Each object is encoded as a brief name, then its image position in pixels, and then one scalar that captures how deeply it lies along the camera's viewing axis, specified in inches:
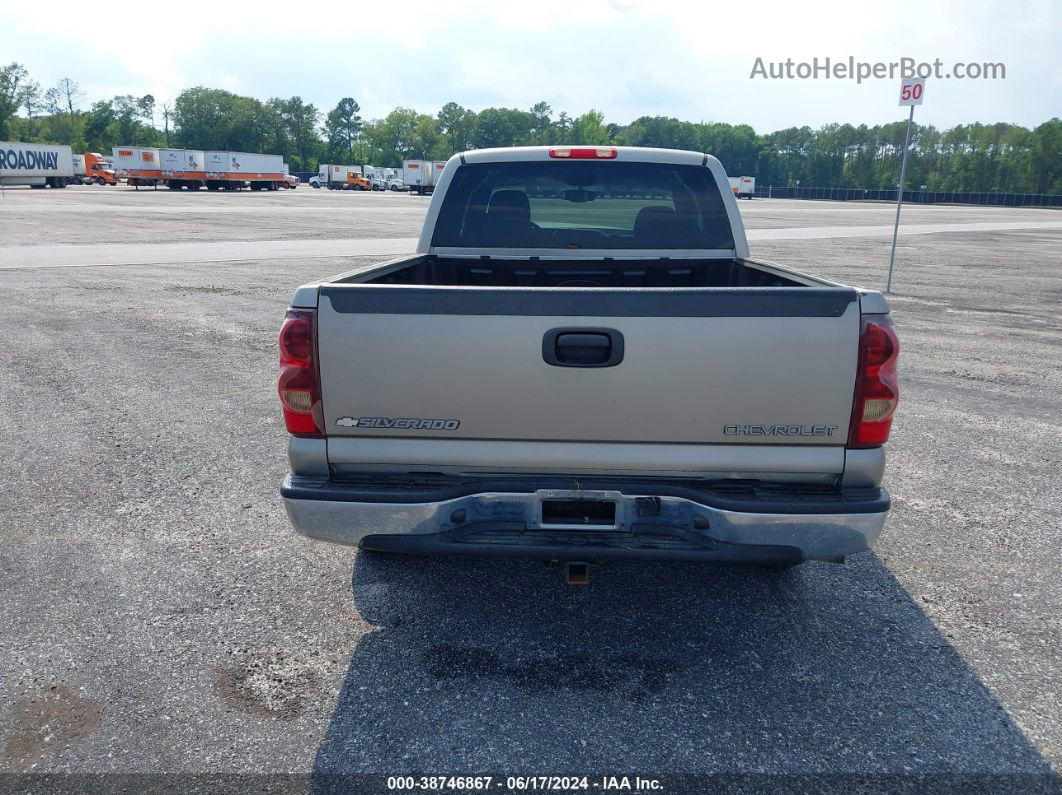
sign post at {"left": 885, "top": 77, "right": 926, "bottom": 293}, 524.1
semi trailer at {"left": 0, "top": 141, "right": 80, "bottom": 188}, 2429.3
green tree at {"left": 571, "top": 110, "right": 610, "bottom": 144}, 6845.5
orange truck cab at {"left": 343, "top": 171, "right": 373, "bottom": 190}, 3472.0
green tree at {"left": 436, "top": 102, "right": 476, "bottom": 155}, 7052.2
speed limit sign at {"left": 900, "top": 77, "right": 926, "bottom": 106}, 524.4
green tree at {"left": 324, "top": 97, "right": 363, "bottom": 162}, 6687.5
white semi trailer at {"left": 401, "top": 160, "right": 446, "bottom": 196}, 3009.4
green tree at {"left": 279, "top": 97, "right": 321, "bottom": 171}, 6230.3
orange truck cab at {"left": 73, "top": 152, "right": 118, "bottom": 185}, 3056.1
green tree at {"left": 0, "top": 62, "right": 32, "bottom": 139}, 4948.3
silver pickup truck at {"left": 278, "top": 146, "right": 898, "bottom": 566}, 117.7
